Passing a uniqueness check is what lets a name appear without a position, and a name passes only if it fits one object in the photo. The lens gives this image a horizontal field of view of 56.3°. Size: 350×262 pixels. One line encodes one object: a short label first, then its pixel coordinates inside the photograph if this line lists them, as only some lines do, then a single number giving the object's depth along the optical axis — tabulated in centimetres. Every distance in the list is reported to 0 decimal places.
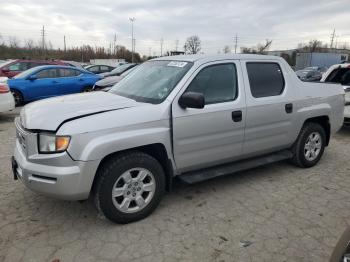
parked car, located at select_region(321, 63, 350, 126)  767
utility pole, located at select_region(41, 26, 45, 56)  5694
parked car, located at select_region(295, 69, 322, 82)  2196
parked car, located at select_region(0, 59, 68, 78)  1345
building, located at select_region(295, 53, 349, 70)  4912
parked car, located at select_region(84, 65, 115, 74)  2150
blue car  1108
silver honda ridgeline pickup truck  314
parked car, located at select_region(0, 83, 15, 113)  865
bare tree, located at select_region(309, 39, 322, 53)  7012
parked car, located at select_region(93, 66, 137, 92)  1092
